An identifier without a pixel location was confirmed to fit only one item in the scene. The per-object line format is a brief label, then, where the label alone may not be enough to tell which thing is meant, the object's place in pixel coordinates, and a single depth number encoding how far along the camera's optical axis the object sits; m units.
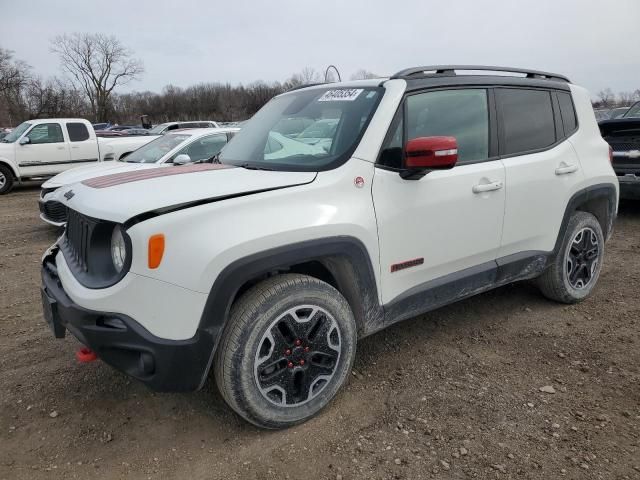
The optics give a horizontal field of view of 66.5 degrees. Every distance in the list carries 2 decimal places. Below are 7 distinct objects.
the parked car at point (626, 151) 6.48
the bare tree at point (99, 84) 74.50
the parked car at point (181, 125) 20.38
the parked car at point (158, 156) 6.93
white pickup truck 11.80
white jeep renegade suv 2.13
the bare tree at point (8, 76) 53.34
